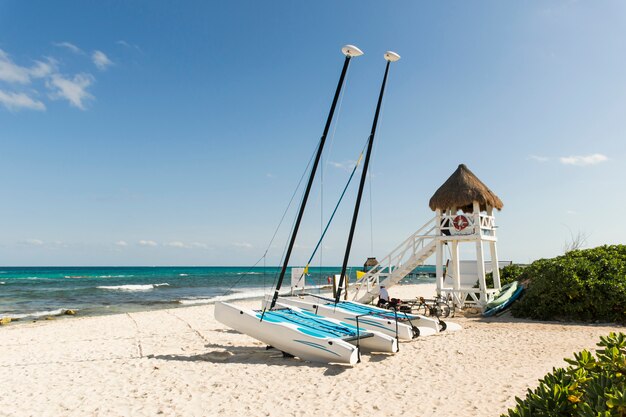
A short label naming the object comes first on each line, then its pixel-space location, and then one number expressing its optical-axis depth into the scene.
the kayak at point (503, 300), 17.48
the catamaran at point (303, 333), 9.57
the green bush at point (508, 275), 23.25
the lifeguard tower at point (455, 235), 18.17
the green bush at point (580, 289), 15.20
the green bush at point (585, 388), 3.11
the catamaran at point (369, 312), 12.17
